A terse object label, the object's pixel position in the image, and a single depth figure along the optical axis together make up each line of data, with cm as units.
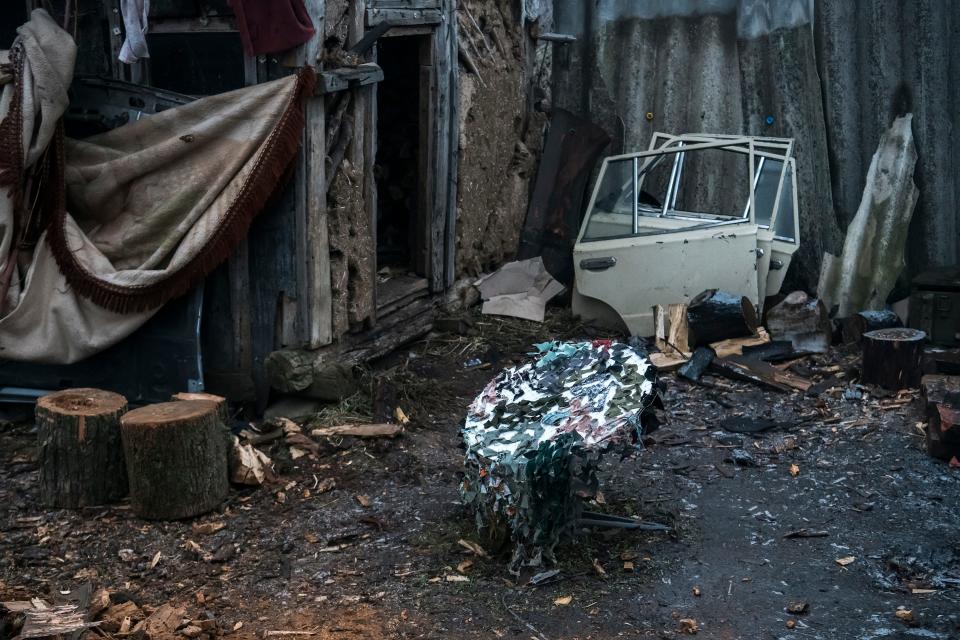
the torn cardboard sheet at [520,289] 1005
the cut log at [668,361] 871
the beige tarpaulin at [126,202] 713
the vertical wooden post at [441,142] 914
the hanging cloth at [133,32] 702
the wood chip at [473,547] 572
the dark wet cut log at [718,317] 888
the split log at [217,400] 644
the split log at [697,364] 856
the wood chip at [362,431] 739
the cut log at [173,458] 605
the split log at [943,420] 686
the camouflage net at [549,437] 527
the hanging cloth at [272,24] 703
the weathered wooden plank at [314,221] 738
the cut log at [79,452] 626
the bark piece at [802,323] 912
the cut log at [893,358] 809
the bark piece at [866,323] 906
